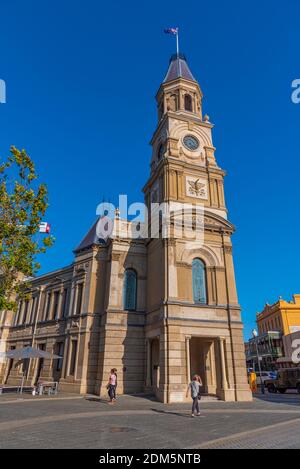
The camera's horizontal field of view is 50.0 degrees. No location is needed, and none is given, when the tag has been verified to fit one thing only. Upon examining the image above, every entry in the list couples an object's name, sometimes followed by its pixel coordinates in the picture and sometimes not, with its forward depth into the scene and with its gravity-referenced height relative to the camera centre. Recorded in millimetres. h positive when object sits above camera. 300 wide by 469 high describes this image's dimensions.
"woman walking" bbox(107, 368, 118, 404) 18141 -389
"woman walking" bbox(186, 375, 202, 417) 13719 -438
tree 15078 +6558
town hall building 21016 +5486
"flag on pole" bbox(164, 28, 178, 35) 35969 +35642
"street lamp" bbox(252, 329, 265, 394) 29800 -327
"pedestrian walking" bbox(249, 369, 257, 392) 29614 +45
